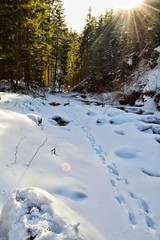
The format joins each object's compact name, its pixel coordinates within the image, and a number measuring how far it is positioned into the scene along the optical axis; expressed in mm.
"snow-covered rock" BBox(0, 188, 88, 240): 1538
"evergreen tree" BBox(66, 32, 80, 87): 27332
